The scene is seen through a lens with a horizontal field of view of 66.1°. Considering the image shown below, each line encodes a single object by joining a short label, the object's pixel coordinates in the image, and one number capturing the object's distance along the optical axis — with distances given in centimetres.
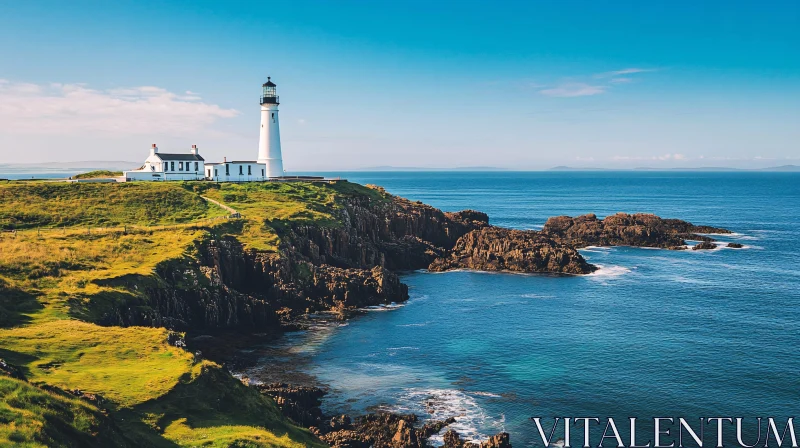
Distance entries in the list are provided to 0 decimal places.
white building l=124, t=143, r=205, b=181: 11463
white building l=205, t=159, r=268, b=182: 12112
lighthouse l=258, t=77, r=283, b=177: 12544
